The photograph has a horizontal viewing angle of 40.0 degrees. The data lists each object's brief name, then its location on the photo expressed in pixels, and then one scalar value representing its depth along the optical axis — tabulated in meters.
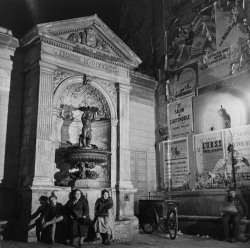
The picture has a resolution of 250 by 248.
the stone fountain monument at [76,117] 7.91
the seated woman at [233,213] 7.80
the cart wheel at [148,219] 8.86
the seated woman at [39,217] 7.20
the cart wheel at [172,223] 8.02
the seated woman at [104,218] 7.16
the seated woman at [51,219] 7.01
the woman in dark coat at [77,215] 7.00
